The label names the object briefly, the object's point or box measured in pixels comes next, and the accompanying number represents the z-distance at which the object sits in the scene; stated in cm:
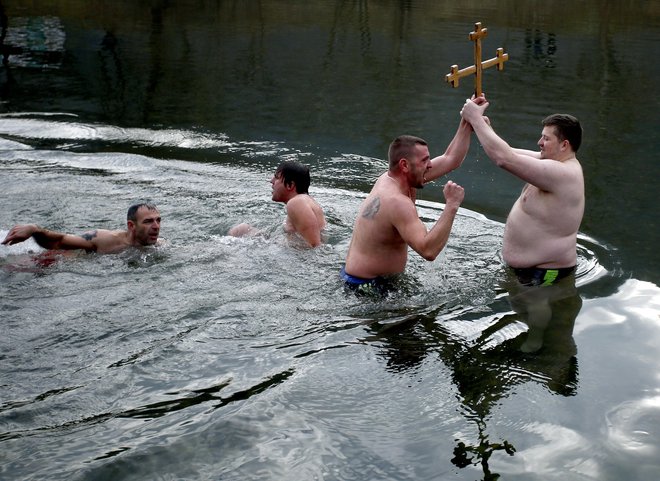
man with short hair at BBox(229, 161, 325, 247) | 738
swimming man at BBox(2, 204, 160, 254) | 716
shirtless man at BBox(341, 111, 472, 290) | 542
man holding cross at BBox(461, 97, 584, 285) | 571
